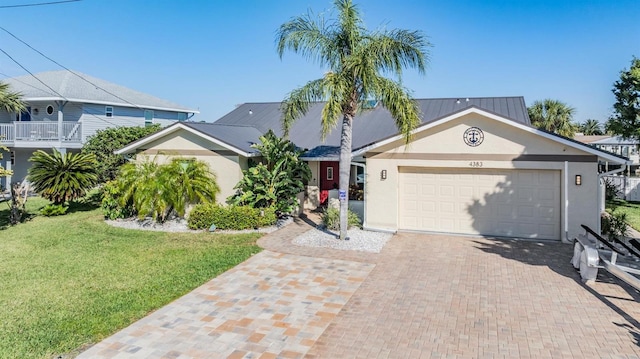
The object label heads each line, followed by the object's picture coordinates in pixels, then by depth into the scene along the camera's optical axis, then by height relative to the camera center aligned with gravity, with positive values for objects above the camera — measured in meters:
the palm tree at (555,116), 28.19 +4.92
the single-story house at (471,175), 11.54 +0.27
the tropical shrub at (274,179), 14.59 +0.09
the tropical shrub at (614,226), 12.05 -1.26
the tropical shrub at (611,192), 21.50 -0.37
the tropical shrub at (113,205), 15.55 -1.00
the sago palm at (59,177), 16.27 +0.10
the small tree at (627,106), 16.56 +3.41
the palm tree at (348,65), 11.02 +3.34
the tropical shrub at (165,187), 14.18 -0.24
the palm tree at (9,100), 14.27 +2.90
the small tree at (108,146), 23.94 +2.04
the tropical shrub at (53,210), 16.77 -1.33
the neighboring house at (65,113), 23.95 +4.49
